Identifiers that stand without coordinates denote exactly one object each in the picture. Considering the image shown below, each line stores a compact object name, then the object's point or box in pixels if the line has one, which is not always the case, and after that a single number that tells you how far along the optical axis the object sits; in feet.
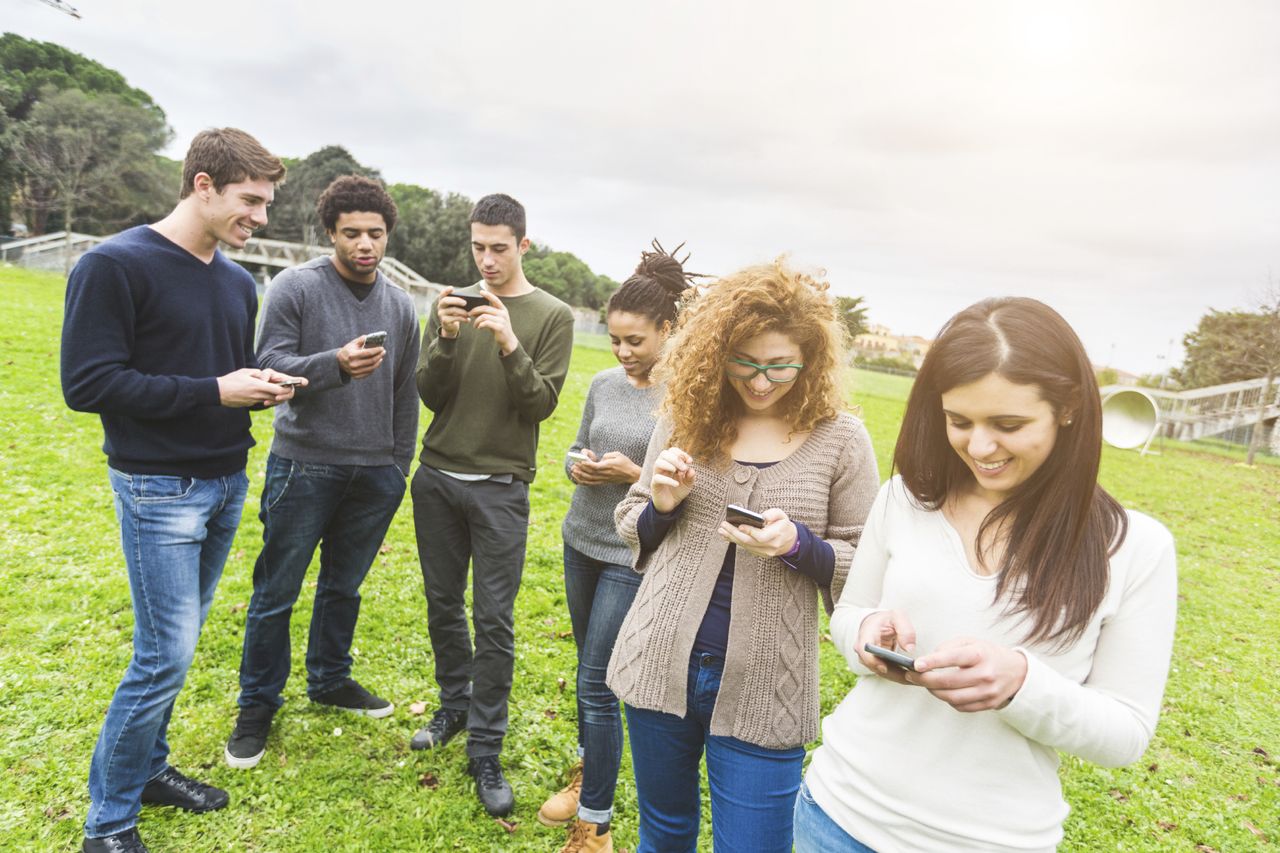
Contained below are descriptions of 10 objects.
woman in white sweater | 4.54
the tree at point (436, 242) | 157.69
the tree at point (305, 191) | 158.71
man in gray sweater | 10.98
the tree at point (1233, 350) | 84.53
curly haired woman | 6.60
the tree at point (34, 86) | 124.36
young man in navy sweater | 8.42
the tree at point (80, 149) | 115.44
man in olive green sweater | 11.12
